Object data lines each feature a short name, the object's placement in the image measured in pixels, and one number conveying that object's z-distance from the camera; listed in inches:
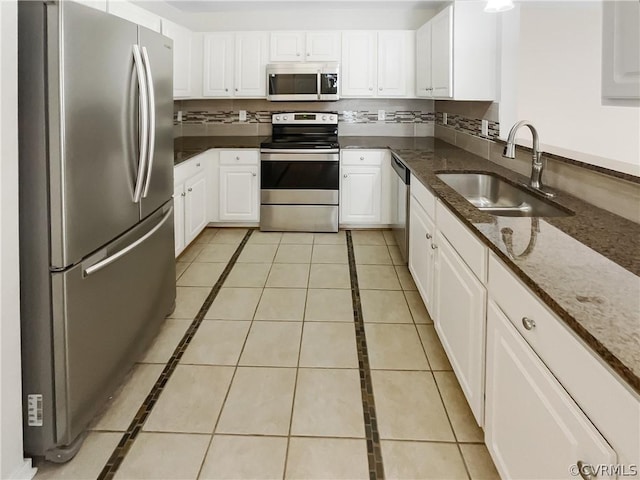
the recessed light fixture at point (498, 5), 98.5
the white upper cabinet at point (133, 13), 133.3
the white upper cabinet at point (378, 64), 210.7
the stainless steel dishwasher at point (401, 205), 154.9
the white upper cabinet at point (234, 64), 213.6
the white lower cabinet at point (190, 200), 164.1
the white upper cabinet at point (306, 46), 211.2
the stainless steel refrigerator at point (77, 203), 68.4
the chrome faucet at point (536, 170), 103.0
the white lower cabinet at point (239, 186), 209.5
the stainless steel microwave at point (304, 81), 210.1
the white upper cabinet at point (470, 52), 151.6
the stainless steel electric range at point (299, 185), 204.4
